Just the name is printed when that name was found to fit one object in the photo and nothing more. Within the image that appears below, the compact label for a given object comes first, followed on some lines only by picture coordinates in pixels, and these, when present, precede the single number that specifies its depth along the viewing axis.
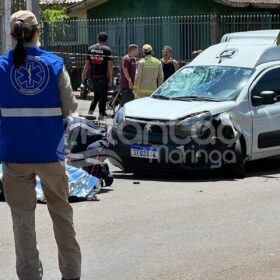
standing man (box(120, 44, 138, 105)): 16.64
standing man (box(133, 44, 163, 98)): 15.27
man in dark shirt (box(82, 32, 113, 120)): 17.23
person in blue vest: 5.26
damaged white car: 10.72
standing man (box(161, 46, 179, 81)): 16.52
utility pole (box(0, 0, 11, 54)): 20.59
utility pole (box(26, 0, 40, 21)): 17.05
